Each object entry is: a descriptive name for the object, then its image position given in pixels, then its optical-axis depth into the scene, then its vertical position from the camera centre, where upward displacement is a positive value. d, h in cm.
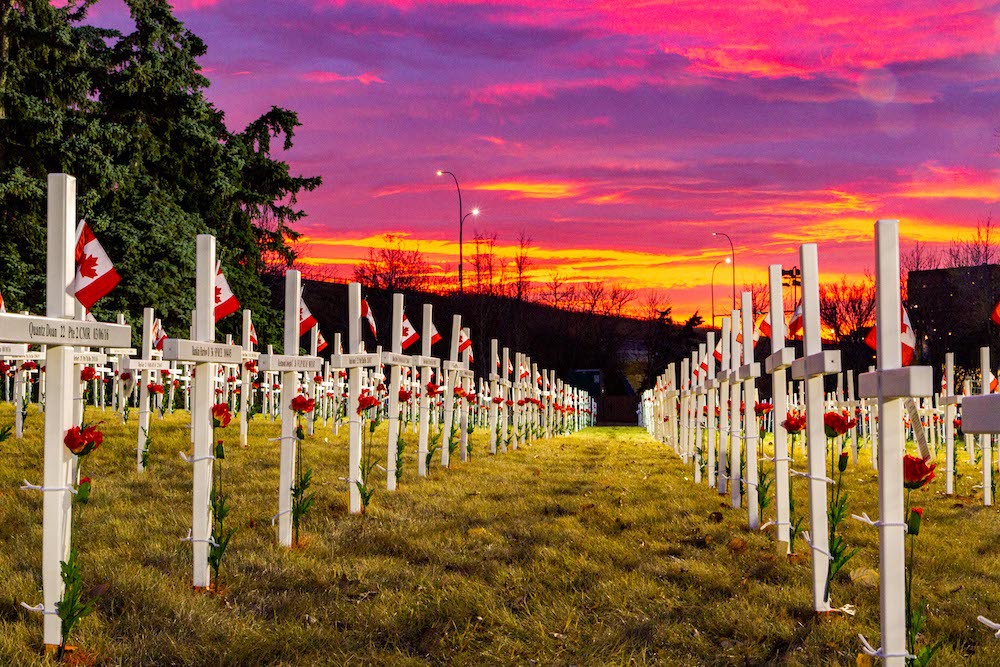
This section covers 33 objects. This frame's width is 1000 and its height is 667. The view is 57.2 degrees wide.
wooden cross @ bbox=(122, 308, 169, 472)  1193 -4
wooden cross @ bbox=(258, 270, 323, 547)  802 -13
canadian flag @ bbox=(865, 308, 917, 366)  743 +25
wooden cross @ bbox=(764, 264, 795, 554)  706 -19
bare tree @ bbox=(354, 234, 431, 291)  7056 +774
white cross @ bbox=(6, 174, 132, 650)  509 -8
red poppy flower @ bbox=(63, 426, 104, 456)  512 -39
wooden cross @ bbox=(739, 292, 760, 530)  915 -45
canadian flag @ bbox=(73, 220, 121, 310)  571 +61
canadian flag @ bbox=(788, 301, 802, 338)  812 +40
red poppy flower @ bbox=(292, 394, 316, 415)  807 -30
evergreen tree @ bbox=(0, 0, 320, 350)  2269 +612
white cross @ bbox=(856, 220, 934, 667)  442 -45
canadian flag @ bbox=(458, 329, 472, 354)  1767 +54
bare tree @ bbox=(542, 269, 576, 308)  8269 +679
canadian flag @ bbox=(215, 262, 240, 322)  834 +64
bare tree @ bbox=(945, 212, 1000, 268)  5053 +650
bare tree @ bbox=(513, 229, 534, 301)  6700 +701
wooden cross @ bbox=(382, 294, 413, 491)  1160 -7
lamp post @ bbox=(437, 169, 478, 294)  3909 +672
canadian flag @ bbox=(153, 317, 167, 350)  1703 +69
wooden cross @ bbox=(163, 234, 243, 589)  654 -15
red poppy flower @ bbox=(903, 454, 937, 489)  446 -50
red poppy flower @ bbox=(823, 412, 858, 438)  589 -35
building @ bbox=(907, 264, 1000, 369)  5273 +352
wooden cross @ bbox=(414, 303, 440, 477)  1313 -43
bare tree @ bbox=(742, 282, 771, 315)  7721 +548
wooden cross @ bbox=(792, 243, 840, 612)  602 -38
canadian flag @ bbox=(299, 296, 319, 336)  1190 +69
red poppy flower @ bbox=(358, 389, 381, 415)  1017 -36
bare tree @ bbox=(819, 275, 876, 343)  6969 +454
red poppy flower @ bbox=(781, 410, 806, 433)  758 -45
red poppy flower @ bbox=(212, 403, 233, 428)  682 -33
